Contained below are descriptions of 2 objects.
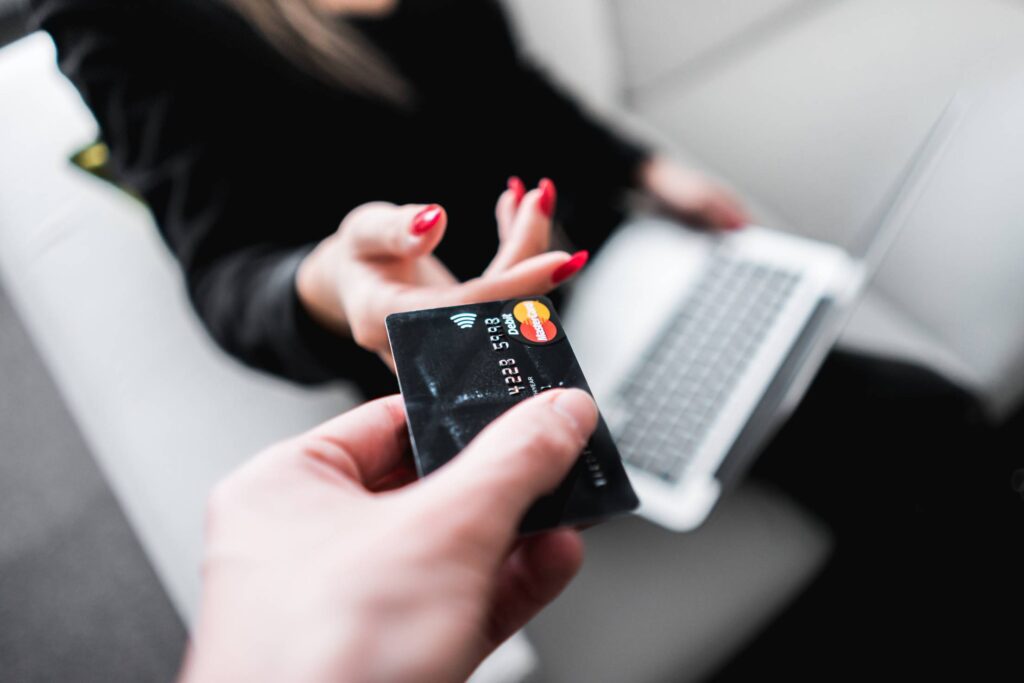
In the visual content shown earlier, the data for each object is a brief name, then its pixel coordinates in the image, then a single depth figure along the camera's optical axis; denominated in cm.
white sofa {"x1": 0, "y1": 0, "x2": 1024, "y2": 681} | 57
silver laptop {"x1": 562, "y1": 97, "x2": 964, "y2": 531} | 53
